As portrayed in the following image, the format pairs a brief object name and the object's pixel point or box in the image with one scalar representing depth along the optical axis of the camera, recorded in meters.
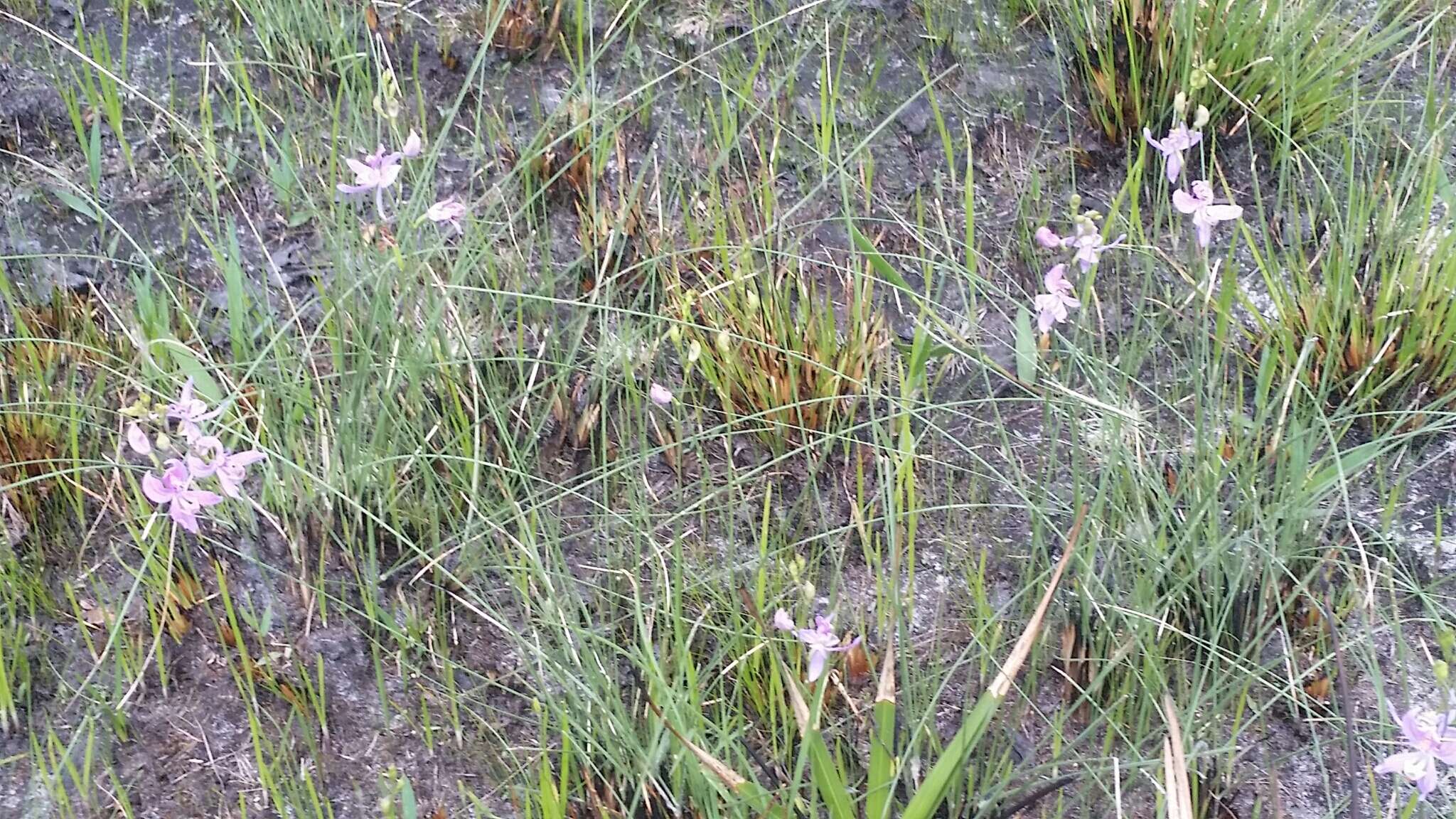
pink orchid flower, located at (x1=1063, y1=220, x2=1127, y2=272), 1.38
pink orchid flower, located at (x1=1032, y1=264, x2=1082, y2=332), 1.42
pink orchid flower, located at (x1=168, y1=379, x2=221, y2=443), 1.24
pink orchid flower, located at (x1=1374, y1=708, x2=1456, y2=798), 1.02
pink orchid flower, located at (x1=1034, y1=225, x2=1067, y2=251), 1.41
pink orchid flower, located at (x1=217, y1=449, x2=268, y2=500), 1.23
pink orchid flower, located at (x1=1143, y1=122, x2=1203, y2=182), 1.42
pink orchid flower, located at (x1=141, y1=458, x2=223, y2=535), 1.20
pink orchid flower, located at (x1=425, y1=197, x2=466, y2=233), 1.42
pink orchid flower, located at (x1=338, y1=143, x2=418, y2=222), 1.39
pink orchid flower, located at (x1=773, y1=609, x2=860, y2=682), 1.13
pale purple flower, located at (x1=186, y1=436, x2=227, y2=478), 1.21
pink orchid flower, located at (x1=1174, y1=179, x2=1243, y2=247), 1.36
